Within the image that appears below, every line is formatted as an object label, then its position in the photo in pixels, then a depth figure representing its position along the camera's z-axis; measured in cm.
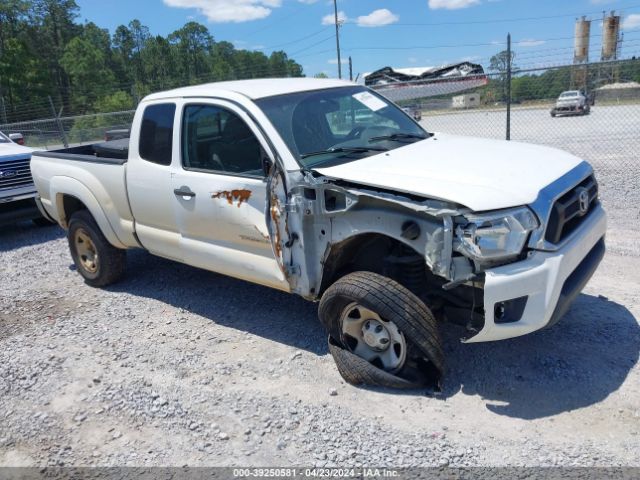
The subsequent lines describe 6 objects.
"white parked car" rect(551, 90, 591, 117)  2065
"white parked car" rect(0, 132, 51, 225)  825
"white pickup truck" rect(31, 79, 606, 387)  301
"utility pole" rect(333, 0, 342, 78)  1747
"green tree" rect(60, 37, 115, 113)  5703
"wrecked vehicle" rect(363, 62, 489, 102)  1126
